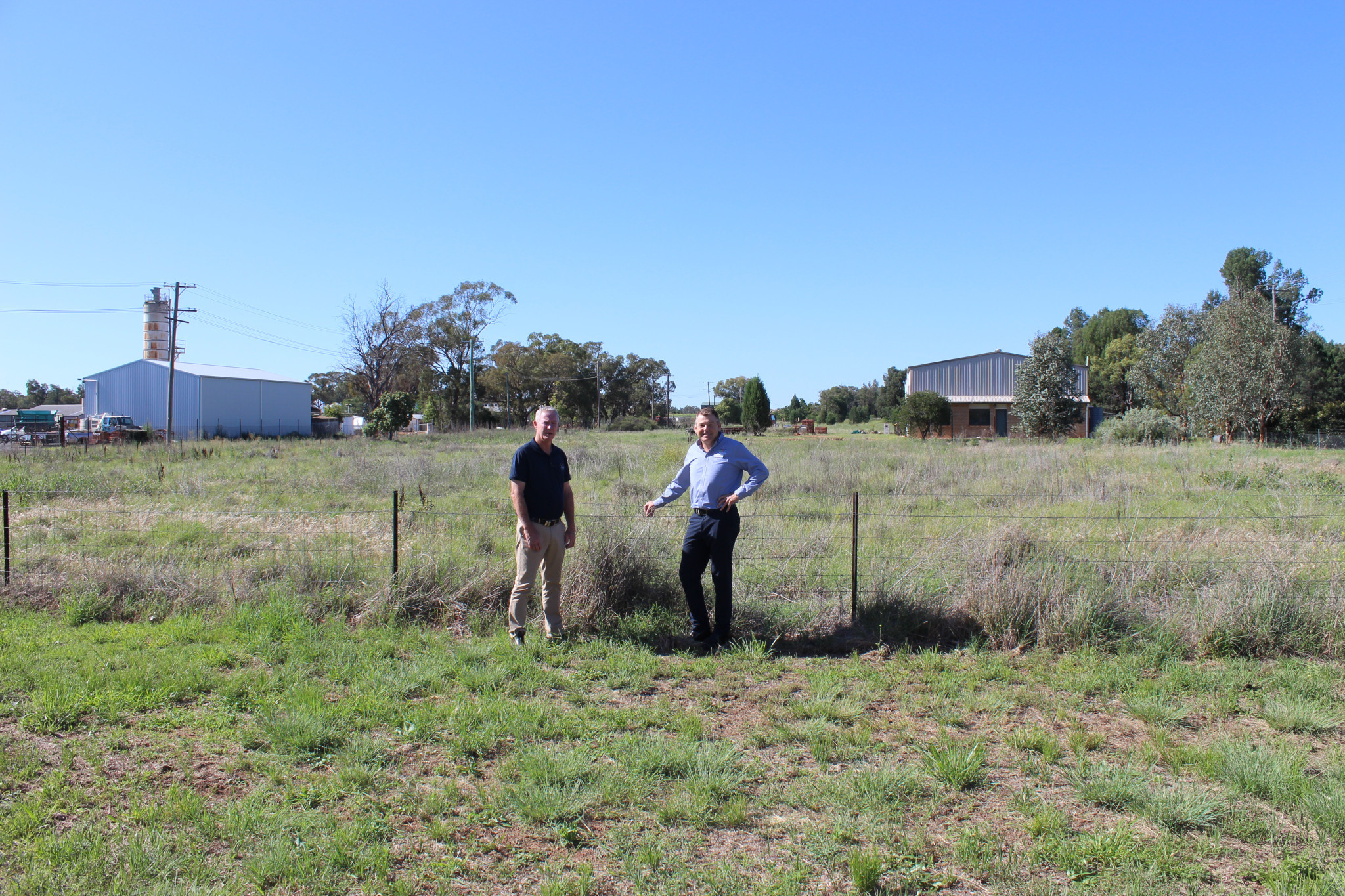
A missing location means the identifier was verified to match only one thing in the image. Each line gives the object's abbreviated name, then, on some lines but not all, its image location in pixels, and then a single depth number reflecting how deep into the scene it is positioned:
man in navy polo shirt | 5.77
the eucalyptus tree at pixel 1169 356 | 48.19
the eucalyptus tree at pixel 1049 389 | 41.56
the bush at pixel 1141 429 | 31.00
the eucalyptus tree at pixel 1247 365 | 33.41
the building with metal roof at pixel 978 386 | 51.62
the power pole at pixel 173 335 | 40.56
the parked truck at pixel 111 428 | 36.44
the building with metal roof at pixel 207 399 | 53.44
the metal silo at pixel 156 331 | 64.69
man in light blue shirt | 5.81
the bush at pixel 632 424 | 73.44
